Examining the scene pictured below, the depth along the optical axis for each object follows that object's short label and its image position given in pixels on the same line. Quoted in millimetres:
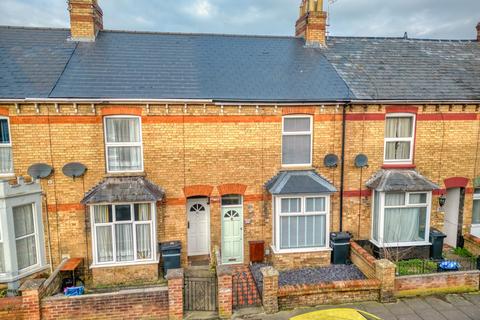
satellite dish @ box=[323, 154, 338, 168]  10469
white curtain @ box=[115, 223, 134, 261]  9484
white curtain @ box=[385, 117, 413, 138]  10883
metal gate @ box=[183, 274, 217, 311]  7837
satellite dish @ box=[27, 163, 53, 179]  9031
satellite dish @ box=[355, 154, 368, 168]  10562
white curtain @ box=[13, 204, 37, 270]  8641
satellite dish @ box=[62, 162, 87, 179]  9219
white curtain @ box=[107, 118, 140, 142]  9547
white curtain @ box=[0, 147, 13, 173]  9031
